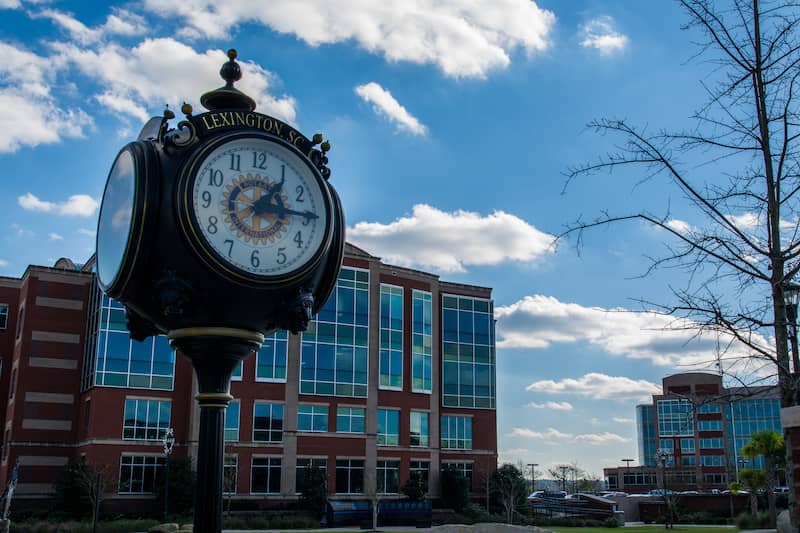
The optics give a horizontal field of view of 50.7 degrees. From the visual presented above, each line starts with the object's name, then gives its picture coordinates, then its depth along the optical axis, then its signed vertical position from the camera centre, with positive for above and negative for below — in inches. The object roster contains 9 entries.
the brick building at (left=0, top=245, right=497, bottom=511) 1736.0 +122.9
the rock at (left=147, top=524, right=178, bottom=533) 1162.0 -106.7
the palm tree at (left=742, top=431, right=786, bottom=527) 1263.5 +12.9
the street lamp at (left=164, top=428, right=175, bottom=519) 1488.7 +6.8
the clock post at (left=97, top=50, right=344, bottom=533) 253.1 +64.5
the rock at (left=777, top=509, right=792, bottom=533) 998.4 -75.6
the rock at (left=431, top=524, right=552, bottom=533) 629.9 -54.7
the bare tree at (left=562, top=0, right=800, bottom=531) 312.9 +88.7
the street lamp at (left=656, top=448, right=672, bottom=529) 1853.1 -6.2
